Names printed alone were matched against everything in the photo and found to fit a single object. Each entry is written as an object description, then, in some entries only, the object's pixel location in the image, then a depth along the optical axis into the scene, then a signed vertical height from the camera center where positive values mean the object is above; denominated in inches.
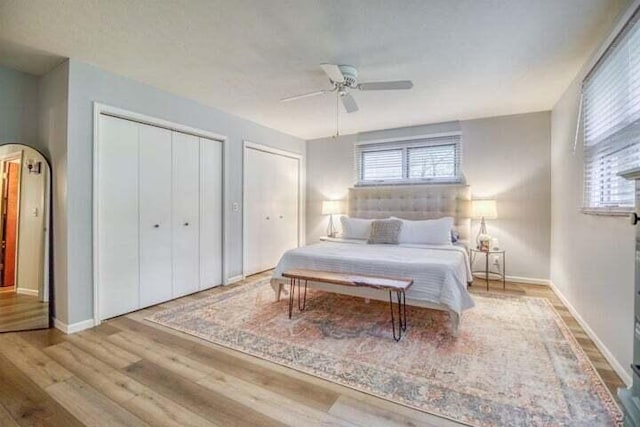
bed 107.6 -20.0
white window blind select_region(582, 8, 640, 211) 78.5 +26.9
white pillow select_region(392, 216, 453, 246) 166.1 -12.1
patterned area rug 69.3 -44.2
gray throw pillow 167.3 -12.4
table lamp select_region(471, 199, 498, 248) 169.5 +0.2
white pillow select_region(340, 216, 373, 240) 187.9 -11.8
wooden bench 102.7 -26.3
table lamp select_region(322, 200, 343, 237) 220.2 +0.9
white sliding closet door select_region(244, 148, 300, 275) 192.4 +1.2
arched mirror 115.3 -10.6
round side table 168.8 -30.9
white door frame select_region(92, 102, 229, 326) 116.0 +36.5
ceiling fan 103.3 +46.6
